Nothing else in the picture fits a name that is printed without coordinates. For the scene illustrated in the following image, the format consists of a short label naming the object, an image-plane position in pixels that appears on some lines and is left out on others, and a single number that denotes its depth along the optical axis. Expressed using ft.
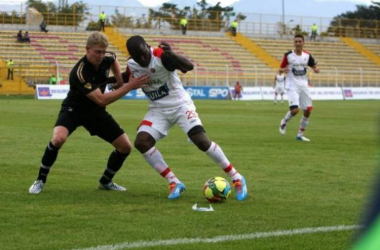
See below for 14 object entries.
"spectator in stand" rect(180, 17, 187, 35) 222.28
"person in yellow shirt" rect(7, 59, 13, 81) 158.81
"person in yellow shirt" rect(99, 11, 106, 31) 205.67
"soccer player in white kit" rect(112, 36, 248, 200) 26.53
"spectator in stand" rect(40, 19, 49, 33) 196.54
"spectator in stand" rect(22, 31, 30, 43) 185.64
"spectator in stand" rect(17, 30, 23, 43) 184.75
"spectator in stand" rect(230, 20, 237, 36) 232.32
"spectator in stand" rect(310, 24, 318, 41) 248.11
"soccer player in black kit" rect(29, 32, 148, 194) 26.66
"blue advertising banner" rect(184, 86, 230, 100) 171.12
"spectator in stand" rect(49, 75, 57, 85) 159.43
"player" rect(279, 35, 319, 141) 60.95
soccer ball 25.40
